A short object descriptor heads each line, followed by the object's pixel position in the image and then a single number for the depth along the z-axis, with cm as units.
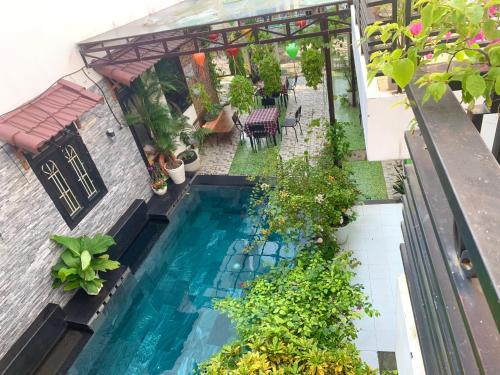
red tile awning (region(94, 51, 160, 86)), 812
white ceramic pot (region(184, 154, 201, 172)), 1083
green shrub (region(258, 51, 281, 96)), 1285
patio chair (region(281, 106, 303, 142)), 1142
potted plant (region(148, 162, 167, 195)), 1002
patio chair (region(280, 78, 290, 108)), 1357
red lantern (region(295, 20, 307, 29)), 898
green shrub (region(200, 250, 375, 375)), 382
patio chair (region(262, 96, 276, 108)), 1354
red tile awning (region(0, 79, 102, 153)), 599
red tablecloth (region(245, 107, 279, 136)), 1113
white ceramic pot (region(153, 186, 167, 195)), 1004
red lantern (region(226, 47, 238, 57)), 1075
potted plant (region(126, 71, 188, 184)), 920
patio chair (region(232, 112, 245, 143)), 1232
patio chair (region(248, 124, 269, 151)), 1120
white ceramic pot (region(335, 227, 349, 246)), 774
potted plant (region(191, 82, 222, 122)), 1167
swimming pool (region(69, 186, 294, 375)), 658
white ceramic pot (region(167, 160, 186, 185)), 1018
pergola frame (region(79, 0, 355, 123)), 717
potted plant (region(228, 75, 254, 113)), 1141
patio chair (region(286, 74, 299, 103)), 1438
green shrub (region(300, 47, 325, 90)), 1052
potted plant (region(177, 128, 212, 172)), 1082
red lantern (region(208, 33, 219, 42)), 865
